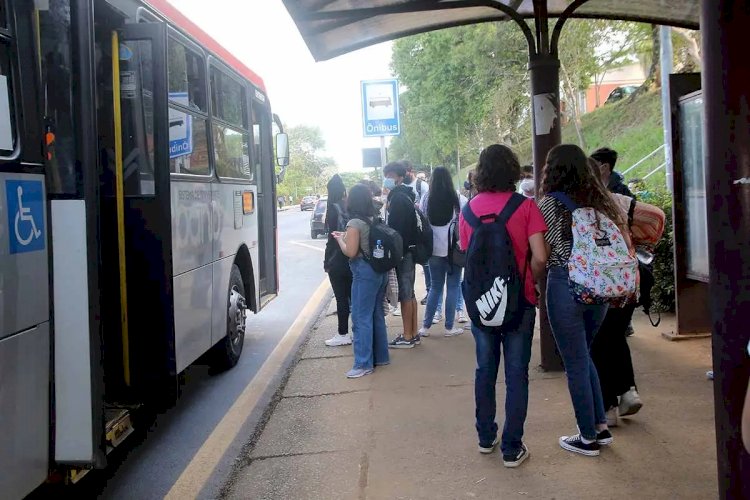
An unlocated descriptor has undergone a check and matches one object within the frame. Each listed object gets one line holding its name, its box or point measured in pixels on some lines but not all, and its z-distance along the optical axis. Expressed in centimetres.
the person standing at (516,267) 380
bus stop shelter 224
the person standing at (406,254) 699
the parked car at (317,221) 2502
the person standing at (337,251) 710
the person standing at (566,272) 386
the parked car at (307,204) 6749
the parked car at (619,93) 4141
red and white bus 284
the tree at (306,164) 10992
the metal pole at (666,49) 1184
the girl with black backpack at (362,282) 598
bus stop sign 1116
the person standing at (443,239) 721
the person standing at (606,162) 479
